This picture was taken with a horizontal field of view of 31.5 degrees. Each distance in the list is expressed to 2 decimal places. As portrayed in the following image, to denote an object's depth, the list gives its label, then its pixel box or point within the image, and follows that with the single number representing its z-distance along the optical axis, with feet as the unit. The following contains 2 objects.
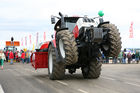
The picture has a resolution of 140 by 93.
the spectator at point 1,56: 73.38
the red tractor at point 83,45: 32.19
